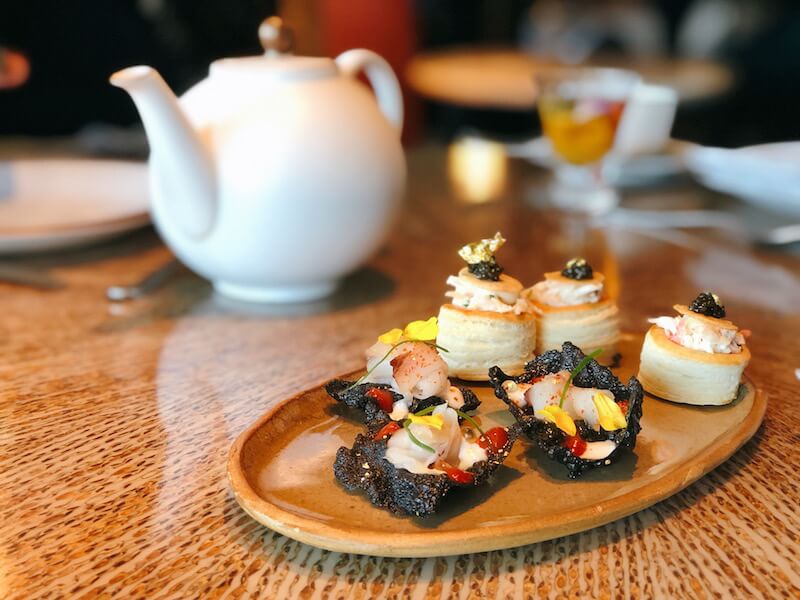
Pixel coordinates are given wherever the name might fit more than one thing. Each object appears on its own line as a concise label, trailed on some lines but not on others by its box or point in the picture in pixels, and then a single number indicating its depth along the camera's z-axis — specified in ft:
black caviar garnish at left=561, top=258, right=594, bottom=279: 3.11
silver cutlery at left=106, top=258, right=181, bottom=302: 3.98
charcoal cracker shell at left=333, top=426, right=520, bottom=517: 2.08
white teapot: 3.54
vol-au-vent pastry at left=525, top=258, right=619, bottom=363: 3.03
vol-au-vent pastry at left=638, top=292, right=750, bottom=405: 2.68
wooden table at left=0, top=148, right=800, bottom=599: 2.02
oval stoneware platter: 2.02
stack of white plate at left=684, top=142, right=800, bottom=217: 4.90
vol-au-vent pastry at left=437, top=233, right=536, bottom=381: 2.87
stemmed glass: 5.30
